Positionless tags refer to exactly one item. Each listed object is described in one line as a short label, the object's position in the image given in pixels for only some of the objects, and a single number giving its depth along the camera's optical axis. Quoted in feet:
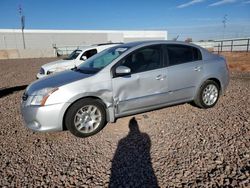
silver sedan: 12.50
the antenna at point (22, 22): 167.26
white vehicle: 31.16
